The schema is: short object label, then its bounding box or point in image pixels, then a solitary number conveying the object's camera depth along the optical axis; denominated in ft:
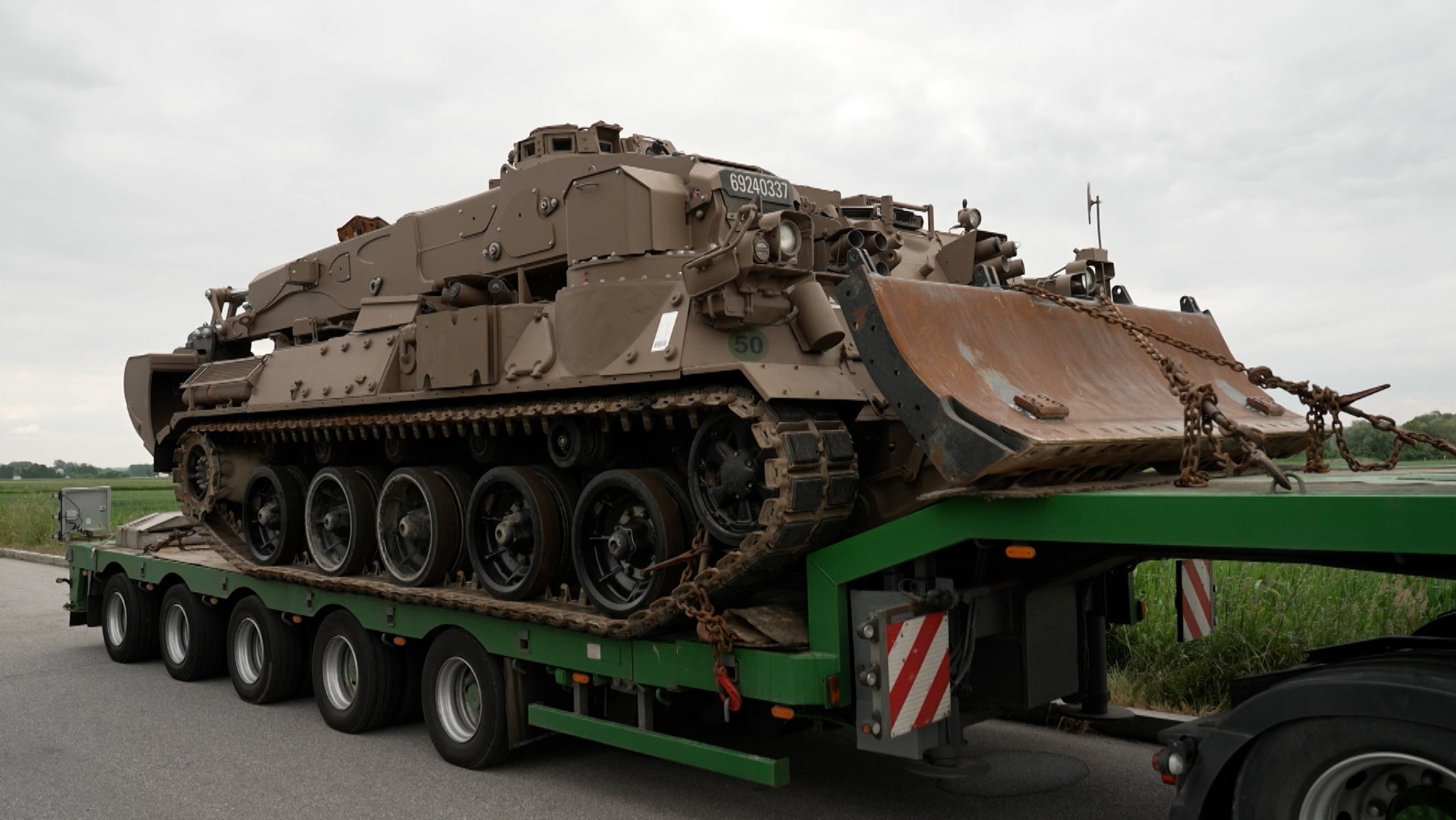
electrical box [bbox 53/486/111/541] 48.80
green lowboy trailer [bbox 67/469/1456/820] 12.93
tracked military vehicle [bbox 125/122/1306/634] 18.52
